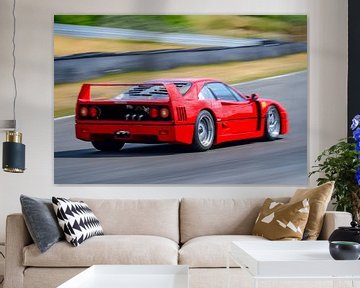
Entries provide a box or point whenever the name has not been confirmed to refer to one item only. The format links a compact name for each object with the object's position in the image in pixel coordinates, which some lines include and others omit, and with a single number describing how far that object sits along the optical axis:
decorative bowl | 3.43
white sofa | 4.57
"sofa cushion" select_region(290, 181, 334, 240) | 4.82
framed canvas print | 5.88
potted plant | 5.27
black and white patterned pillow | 4.63
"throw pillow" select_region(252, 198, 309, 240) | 4.75
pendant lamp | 4.71
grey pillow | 4.59
